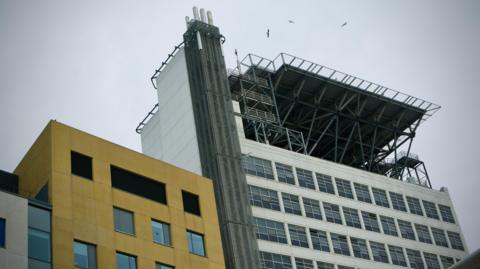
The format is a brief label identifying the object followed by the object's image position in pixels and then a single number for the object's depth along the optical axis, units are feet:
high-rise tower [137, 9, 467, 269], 312.50
